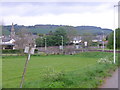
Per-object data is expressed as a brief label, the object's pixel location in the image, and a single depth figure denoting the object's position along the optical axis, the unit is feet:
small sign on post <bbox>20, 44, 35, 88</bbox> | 17.48
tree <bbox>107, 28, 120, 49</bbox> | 91.87
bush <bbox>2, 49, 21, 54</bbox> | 120.78
